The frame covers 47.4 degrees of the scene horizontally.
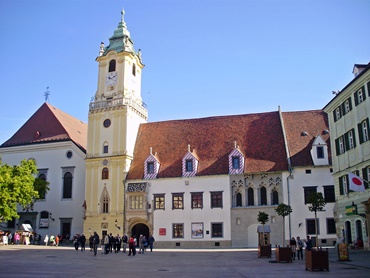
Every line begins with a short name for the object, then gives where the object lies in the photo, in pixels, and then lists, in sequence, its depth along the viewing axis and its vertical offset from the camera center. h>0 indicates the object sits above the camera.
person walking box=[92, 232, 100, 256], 29.83 -1.12
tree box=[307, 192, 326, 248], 25.05 +1.39
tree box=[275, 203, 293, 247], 28.81 +0.96
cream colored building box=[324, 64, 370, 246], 29.33 +5.62
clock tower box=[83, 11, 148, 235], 47.53 +11.24
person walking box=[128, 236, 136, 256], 30.38 -1.37
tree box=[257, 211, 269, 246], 31.62 +0.47
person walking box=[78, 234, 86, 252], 36.19 -1.34
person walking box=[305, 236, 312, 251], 25.80 -1.21
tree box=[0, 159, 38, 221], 41.12 +3.86
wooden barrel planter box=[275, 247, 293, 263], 22.72 -1.59
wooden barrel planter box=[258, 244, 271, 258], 26.91 -1.67
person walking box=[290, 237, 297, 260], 26.41 -1.35
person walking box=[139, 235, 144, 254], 33.62 -1.45
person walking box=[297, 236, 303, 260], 25.88 -1.39
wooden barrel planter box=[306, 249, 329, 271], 17.59 -1.48
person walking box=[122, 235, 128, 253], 34.56 -1.34
